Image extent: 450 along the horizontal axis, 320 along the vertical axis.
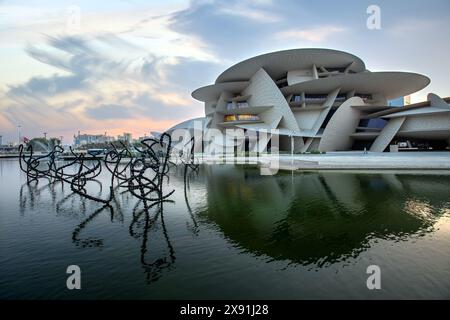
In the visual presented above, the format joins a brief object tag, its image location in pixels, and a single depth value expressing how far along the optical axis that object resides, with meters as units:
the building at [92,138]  131.31
